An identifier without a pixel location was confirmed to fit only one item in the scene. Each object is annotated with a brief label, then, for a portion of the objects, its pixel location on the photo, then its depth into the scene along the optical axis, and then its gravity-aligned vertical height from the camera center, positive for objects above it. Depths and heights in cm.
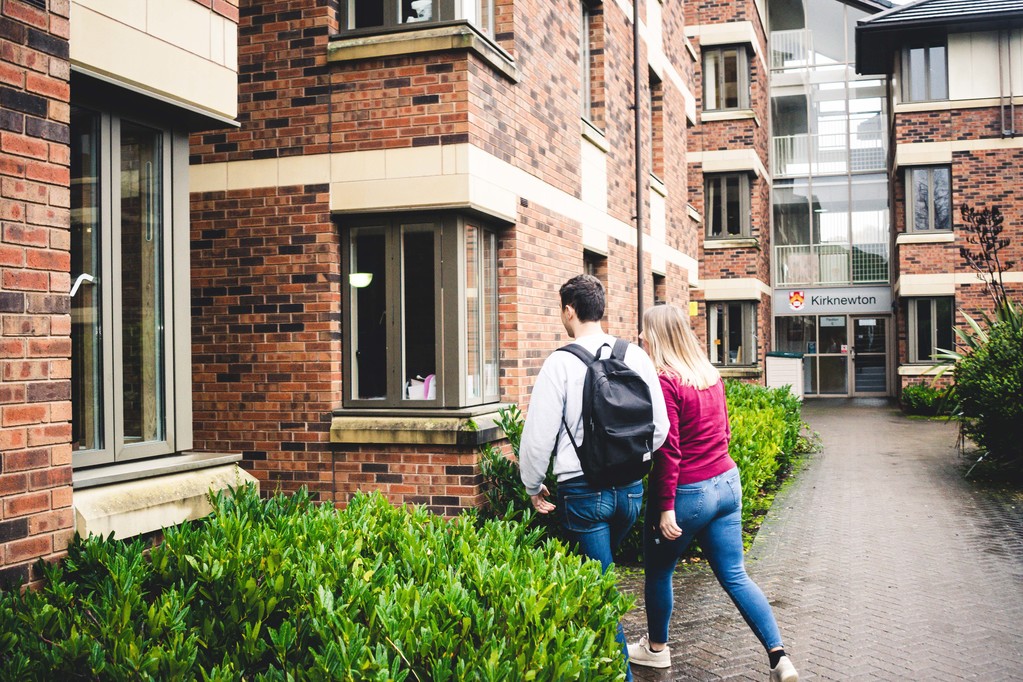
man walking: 459 -53
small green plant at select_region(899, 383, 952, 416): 2417 -156
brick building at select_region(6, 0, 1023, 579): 379 +84
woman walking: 480 -71
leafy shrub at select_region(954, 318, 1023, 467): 1159 -65
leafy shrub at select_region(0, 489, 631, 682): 310 -95
